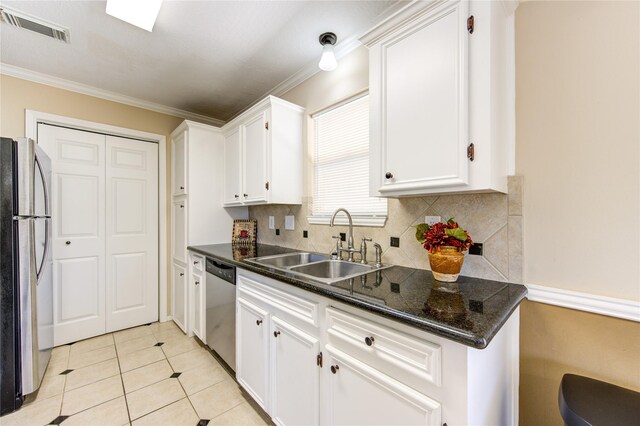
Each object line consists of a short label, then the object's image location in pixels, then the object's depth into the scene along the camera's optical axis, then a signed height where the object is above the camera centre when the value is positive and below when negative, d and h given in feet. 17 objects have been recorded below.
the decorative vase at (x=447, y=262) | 4.08 -0.79
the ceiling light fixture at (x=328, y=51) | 5.79 +3.54
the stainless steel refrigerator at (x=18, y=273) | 5.49 -1.28
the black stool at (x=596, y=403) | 2.59 -1.99
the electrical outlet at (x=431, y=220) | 4.93 -0.16
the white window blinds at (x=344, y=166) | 6.33 +1.19
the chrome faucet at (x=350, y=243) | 5.99 -0.71
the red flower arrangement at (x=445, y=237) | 4.07 -0.40
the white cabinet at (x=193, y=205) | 8.87 +0.22
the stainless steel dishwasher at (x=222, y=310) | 6.36 -2.50
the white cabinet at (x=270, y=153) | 7.33 +1.68
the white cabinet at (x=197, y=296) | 7.80 -2.55
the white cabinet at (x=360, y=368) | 2.74 -2.00
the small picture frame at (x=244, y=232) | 9.76 -0.75
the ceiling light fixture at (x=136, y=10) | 4.82 +3.72
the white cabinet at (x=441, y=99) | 3.60 +1.67
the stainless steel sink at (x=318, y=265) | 5.57 -1.22
